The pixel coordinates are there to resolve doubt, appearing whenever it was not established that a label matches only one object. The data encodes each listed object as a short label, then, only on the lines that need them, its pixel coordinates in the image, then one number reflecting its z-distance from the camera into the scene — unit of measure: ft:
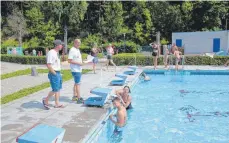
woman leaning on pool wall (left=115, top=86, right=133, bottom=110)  26.88
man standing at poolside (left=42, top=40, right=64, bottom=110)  23.90
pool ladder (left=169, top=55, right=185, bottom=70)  61.92
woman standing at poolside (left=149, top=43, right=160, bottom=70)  55.10
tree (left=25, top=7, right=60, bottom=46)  131.44
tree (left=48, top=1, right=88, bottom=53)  125.18
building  104.06
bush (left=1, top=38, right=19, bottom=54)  127.32
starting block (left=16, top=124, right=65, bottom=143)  13.75
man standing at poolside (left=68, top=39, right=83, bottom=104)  26.35
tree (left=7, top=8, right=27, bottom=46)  126.00
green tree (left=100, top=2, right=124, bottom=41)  131.23
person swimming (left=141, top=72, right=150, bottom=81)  49.62
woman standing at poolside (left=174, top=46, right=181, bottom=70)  56.65
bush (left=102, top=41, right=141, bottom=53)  106.49
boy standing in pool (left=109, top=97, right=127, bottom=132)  22.21
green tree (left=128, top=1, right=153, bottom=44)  133.28
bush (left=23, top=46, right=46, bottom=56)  115.09
